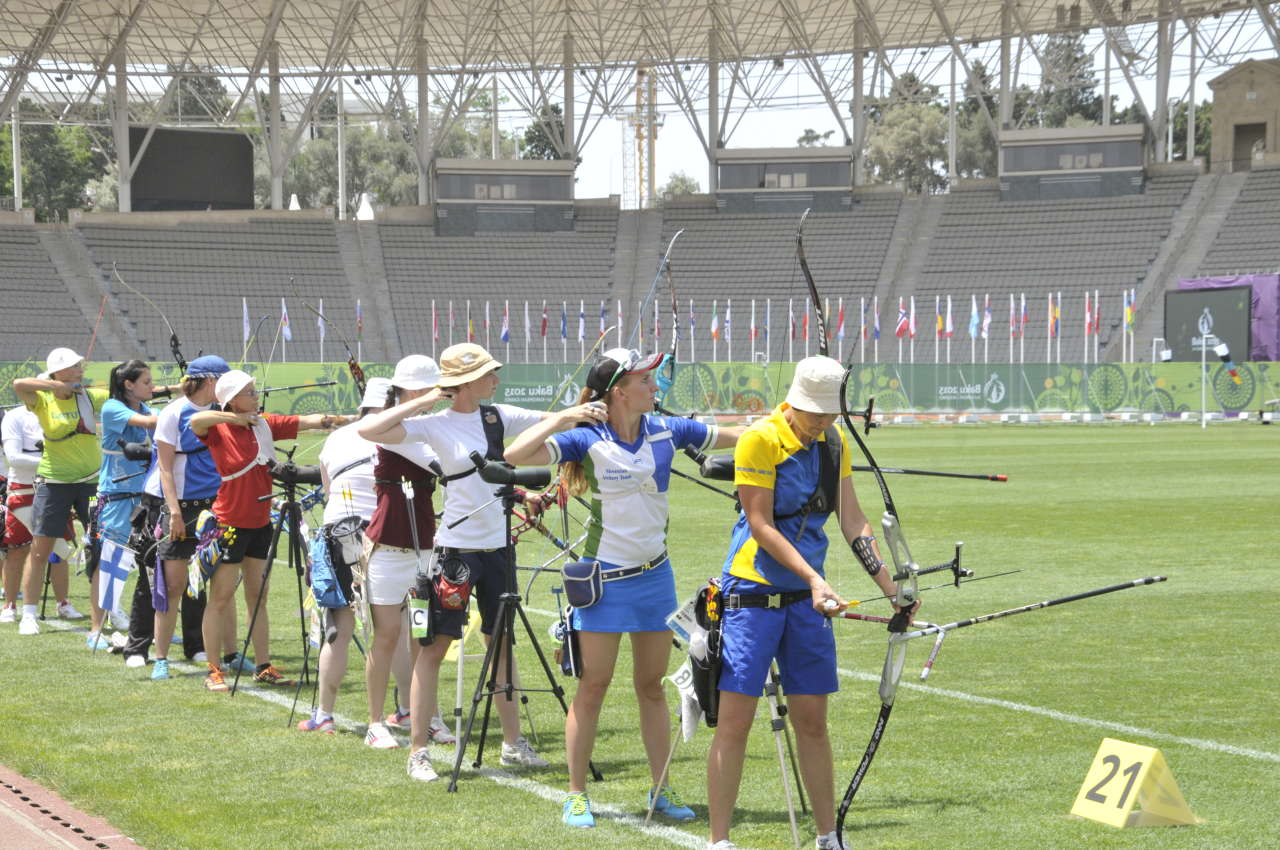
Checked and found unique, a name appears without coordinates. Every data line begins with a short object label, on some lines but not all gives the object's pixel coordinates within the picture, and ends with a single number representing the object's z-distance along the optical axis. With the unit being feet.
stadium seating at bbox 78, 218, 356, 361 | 212.43
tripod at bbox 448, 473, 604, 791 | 24.02
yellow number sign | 21.33
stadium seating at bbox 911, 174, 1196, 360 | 213.87
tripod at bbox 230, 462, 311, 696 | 31.30
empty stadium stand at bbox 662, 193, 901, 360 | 223.71
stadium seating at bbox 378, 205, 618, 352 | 226.58
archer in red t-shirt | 32.83
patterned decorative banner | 157.89
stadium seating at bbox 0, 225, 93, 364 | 201.05
